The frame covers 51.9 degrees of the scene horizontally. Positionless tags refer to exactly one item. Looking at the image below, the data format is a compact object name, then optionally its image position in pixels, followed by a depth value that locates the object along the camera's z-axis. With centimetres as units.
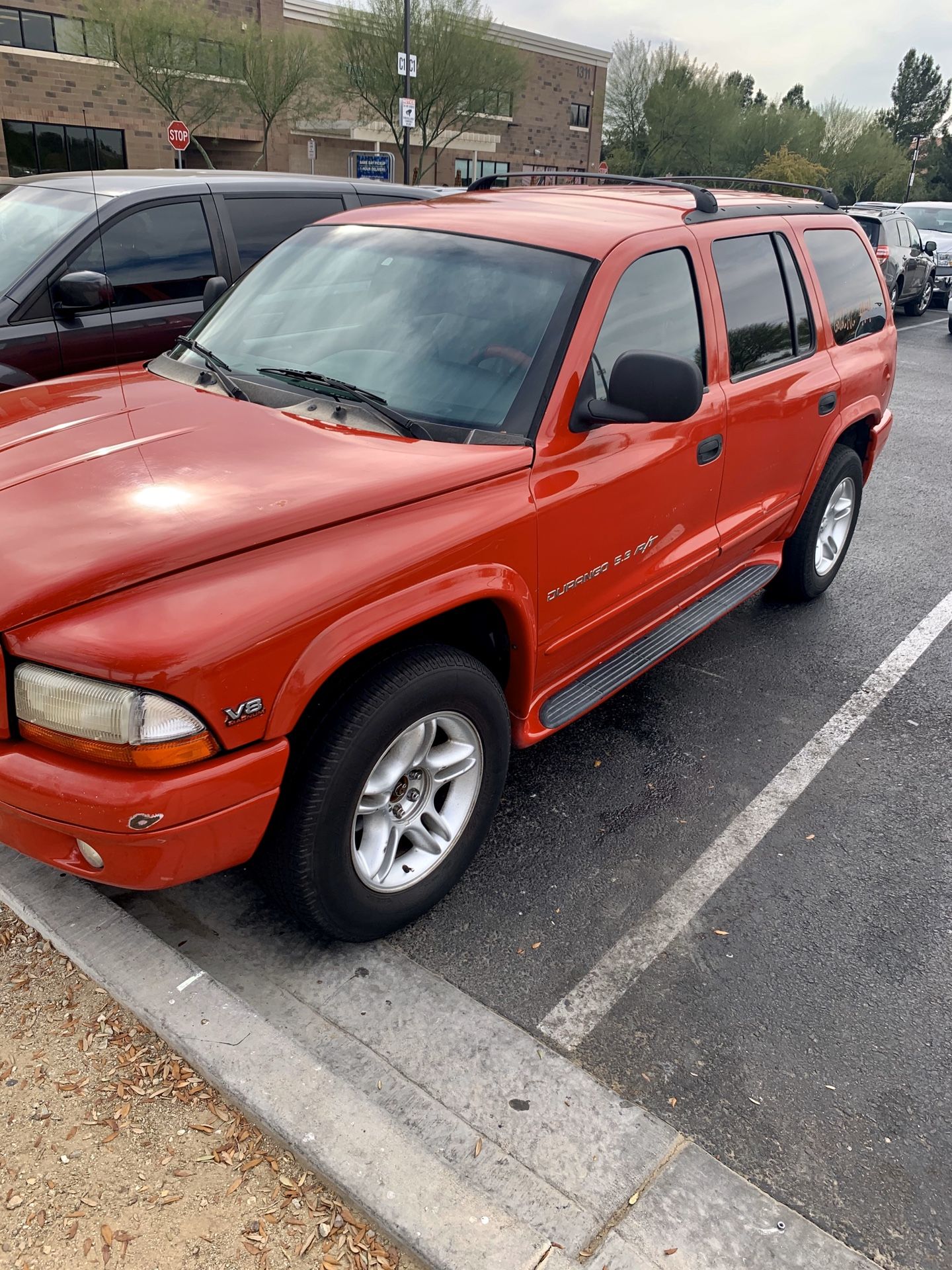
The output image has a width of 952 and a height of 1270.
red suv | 212
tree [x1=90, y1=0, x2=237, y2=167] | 2959
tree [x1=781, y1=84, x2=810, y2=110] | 8920
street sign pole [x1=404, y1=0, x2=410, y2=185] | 2733
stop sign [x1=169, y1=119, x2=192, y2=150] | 1292
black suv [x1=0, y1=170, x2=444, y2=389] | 516
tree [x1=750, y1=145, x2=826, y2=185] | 4291
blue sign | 2241
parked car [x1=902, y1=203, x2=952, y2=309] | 1895
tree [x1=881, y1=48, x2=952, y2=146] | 8344
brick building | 3078
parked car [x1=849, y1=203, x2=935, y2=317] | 1466
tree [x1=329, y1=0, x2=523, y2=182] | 3666
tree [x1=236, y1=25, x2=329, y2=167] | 3284
